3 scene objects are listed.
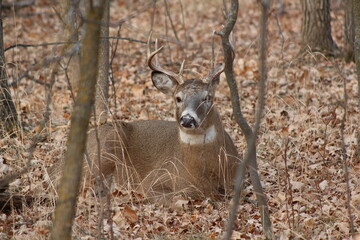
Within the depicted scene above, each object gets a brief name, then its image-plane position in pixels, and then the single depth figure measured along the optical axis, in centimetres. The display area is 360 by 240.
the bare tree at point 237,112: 924
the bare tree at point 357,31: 1113
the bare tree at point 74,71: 1972
